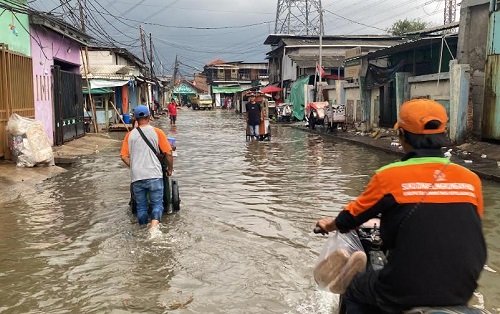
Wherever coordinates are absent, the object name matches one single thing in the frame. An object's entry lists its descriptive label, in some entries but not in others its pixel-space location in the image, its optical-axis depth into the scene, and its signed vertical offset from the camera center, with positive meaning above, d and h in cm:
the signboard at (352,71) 2466 +144
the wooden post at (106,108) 3061 -54
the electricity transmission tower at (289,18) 5479 +899
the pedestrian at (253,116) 2033 -64
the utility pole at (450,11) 4900 +875
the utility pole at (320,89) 3062 +66
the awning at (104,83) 2723 +83
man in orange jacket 255 -60
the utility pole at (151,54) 5507 +484
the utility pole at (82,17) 2296 +378
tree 6054 +890
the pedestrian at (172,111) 3385 -78
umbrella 4769 +90
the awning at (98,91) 2770 +43
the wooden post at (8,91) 1253 +17
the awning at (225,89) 8129 +165
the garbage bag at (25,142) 1216 -102
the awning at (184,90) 9738 +175
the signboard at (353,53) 2576 +239
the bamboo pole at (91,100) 2464 -6
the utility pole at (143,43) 5438 +585
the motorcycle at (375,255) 250 -99
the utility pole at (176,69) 9860 +581
